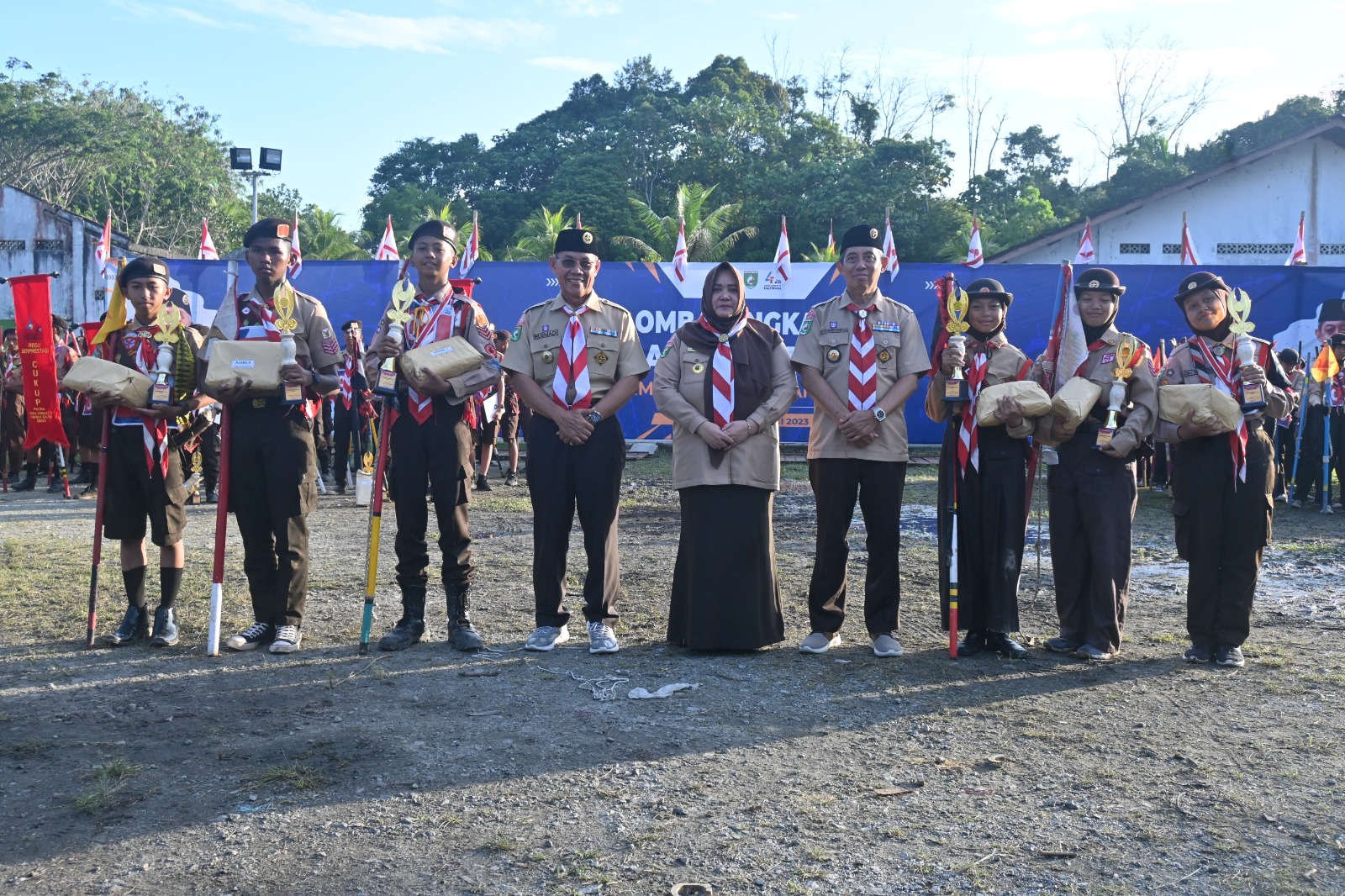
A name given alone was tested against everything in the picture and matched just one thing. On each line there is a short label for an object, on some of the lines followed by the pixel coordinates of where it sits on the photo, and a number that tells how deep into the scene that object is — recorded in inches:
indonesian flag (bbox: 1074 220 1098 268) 700.7
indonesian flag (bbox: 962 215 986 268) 705.6
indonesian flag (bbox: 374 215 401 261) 701.3
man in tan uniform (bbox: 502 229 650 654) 236.8
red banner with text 357.4
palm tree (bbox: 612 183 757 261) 1258.0
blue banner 625.0
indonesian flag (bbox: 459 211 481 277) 454.8
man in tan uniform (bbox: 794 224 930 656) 237.5
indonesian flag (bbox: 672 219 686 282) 638.5
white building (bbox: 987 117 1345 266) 975.0
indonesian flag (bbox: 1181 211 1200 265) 687.7
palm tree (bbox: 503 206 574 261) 1264.8
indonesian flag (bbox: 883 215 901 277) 627.7
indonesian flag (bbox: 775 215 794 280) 630.5
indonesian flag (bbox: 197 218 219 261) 696.9
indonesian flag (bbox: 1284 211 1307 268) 721.0
